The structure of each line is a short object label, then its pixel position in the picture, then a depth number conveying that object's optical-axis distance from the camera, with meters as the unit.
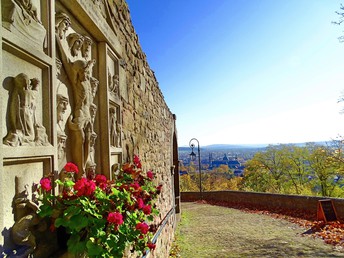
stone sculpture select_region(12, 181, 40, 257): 1.19
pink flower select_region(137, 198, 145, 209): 1.84
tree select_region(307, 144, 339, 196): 22.16
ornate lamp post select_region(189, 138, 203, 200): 16.25
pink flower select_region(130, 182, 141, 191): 2.03
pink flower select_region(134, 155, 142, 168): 2.86
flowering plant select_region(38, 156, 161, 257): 1.33
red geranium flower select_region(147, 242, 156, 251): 2.08
